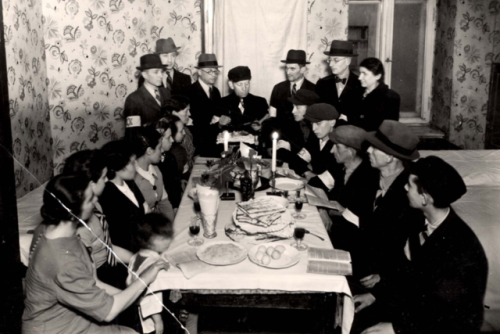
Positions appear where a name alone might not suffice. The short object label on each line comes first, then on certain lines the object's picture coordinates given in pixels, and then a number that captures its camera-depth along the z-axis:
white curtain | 6.31
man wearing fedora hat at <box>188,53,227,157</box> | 5.28
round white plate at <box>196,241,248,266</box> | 2.22
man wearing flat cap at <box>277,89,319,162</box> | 4.64
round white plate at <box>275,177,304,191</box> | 3.37
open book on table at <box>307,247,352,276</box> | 2.16
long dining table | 2.13
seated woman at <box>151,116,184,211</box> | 3.84
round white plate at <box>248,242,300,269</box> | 2.19
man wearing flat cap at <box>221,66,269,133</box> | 5.48
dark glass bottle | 3.07
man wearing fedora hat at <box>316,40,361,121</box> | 5.32
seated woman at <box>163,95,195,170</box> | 4.23
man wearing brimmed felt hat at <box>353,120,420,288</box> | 2.86
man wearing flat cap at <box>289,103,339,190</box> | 3.84
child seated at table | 2.19
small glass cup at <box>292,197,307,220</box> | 2.85
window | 6.74
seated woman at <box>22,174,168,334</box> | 1.86
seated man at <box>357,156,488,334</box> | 1.99
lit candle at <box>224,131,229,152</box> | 3.56
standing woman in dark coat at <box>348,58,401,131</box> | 4.58
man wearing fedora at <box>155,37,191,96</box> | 5.54
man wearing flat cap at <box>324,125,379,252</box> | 3.29
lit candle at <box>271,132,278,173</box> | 3.18
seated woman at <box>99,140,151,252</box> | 2.75
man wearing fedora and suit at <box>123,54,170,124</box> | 4.77
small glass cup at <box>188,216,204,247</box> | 2.45
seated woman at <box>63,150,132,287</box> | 2.22
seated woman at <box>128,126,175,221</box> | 3.19
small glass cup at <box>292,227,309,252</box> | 2.41
